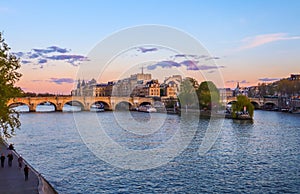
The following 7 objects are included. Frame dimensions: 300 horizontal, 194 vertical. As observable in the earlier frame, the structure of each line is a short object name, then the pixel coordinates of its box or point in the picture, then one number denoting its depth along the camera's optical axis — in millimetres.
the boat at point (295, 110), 99275
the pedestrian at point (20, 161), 21812
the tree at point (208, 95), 89106
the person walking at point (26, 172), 18583
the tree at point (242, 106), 69312
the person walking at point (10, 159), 22594
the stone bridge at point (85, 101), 94312
